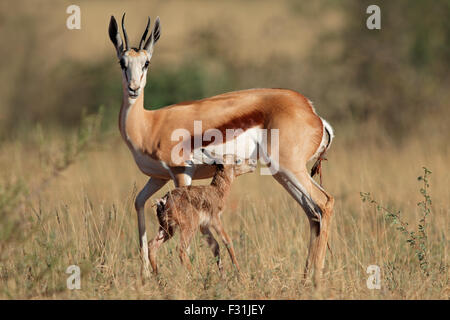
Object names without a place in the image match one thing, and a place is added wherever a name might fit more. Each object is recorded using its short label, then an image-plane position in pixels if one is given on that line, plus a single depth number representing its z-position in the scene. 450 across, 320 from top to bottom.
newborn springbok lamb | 11.17
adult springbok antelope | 12.15
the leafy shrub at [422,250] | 11.46
